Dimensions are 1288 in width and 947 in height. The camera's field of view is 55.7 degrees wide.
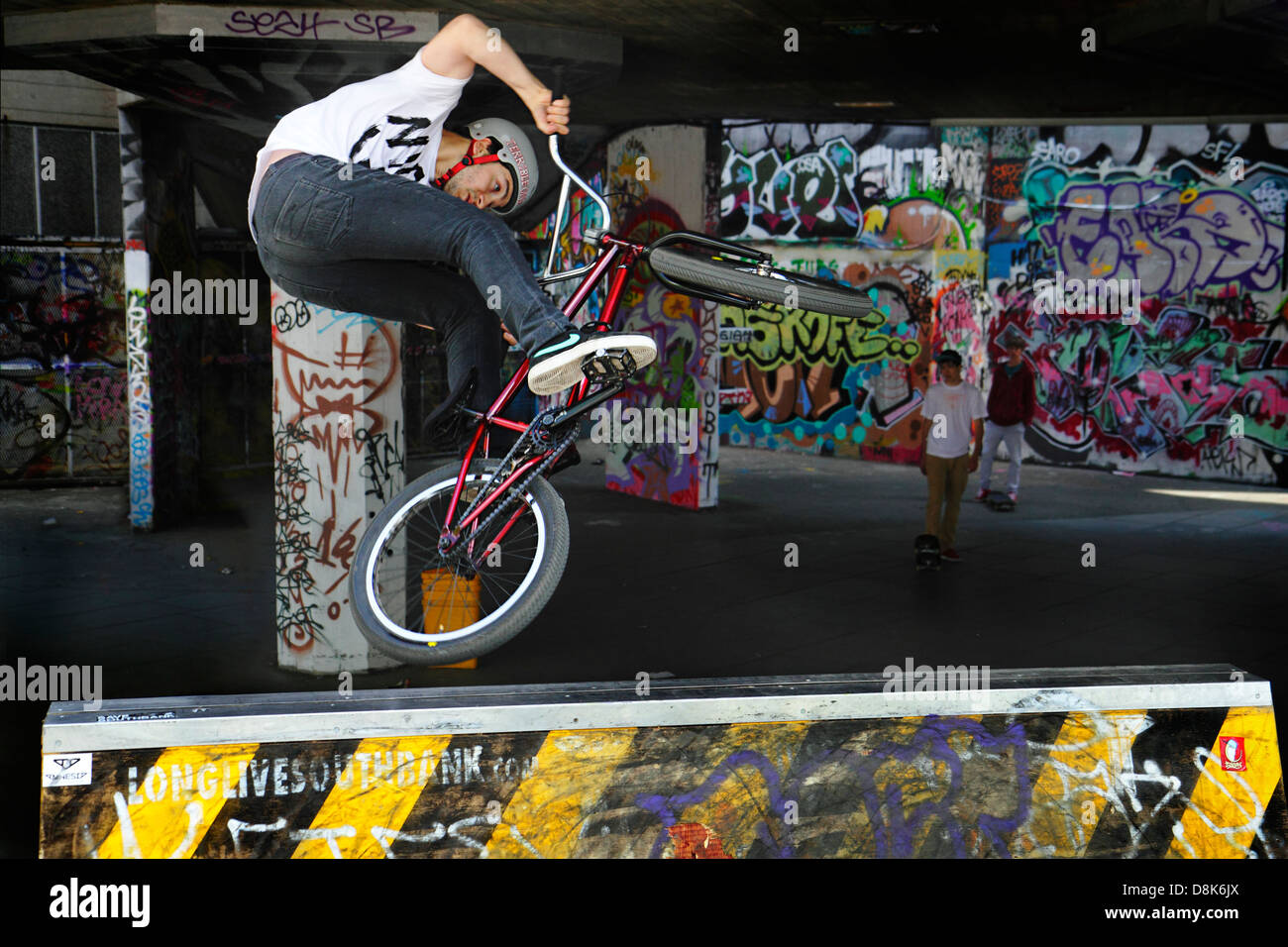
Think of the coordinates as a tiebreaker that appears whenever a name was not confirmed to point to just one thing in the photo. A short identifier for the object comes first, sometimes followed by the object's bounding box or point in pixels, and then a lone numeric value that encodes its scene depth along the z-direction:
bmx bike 3.65
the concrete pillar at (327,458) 7.32
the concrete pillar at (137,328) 11.97
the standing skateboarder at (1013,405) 14.23
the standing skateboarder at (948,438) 10.55
